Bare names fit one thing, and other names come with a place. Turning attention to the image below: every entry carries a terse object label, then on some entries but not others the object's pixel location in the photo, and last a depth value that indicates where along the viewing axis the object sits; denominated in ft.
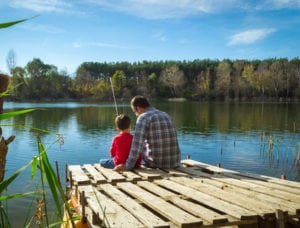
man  20.02
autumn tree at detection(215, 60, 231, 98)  295.28
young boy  20.94
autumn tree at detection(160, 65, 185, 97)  316.60
